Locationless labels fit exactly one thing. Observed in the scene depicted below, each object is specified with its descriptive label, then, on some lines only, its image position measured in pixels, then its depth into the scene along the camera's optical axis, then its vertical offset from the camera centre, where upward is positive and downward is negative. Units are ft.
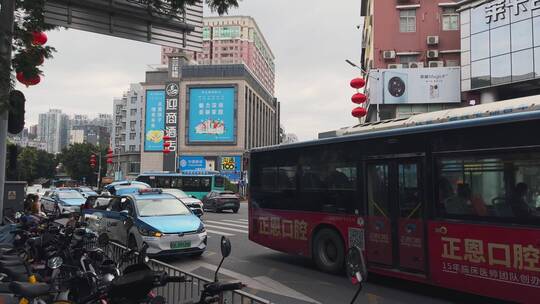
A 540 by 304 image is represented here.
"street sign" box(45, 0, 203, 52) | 27.48 +9.46
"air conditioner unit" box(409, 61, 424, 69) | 130.82 +31.14
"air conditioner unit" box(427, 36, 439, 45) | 129.80 +37.85
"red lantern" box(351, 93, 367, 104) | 63.62 +10.64
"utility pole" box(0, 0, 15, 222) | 18.38 +5.35
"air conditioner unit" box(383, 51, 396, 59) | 132.87 +34.57
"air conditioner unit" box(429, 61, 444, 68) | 129.08 +31.08
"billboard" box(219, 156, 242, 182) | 266.36 +6.12
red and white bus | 21.04 -1.16
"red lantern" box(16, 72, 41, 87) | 21.80 +4.43
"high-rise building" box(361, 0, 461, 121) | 124.26 +33.76
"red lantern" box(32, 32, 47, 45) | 22.50 +6.91
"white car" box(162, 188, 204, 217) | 74.58 -4.38
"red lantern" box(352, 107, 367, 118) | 64.49 +8.90
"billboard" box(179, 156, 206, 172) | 270.67 +7.16
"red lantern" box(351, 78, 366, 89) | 63.05 +12.53
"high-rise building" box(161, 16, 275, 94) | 436.35 +124.88
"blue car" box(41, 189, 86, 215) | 78.12 -4.60
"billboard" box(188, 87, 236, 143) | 270.26 +34.74
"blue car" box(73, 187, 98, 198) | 105.85 -3.94
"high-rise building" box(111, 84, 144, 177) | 339.98 +34.36
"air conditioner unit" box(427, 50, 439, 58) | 129.90 +34.04
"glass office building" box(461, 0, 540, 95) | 99.04 +30.06
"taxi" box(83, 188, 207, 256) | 34.12 -3.71
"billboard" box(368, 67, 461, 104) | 122.83 +24.41
